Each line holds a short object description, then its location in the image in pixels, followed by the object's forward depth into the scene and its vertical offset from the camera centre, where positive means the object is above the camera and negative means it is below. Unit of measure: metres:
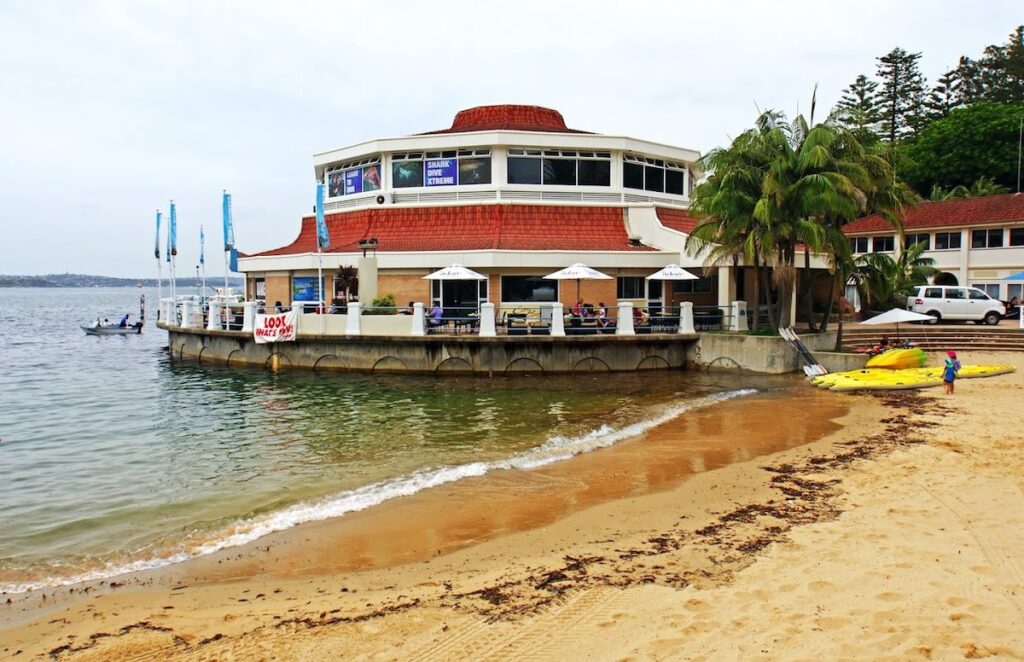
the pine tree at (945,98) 69.94 +18.24
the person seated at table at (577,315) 26.85 -0.66
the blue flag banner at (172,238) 36.88 +3.14
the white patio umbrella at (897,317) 23.44 -0.74
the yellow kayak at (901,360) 22.06 -1.95
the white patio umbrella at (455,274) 28.58 +0.92
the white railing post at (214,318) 30.88 -0.70
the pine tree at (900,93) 70.38 +18.88
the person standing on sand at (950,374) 19.27 -2.08
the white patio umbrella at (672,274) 28.64 +0.84
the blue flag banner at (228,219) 34.59 +3.76
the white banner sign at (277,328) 27.94 -1.04
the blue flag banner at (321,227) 29.95 +2.92
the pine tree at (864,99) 70.06 +18.41
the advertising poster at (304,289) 34.44 +0.51
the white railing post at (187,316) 32.66 -0.65
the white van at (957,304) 32.06 -0.49
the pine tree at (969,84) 70.19 +19.56
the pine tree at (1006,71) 67.38 +20.17
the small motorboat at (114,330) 55.00 -2.05
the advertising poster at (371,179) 36.59 +5.90
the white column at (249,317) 29.22 -0.64
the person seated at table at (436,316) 27.32 -0.65
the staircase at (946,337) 26.62 -1.61
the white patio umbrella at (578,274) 28.19 +0.87
